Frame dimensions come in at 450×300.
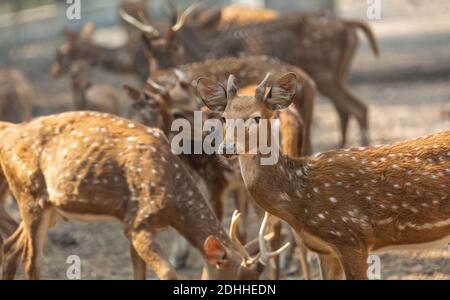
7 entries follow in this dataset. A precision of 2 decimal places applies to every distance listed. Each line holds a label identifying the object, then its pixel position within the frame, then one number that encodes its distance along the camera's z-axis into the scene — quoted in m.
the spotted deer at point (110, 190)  7.98
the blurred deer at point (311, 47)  13.89
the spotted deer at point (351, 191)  7.19
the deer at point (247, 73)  10.44
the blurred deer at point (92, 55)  15.23
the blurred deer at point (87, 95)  13.39
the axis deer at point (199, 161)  9.58
